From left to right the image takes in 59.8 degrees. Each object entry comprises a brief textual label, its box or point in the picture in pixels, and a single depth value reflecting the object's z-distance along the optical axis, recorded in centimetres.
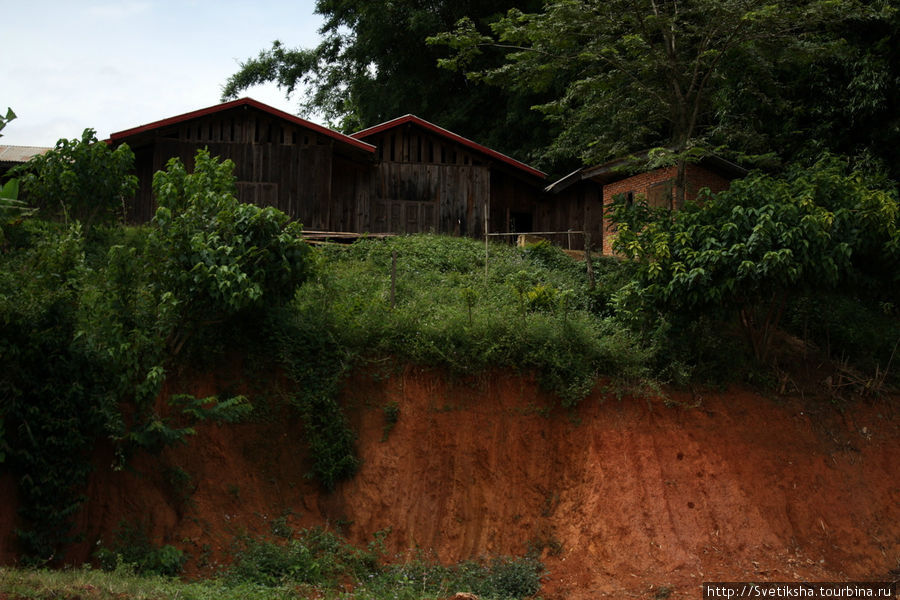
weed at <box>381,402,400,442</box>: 1313
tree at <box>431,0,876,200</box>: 1695
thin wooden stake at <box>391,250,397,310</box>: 1486
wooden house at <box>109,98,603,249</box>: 2131
